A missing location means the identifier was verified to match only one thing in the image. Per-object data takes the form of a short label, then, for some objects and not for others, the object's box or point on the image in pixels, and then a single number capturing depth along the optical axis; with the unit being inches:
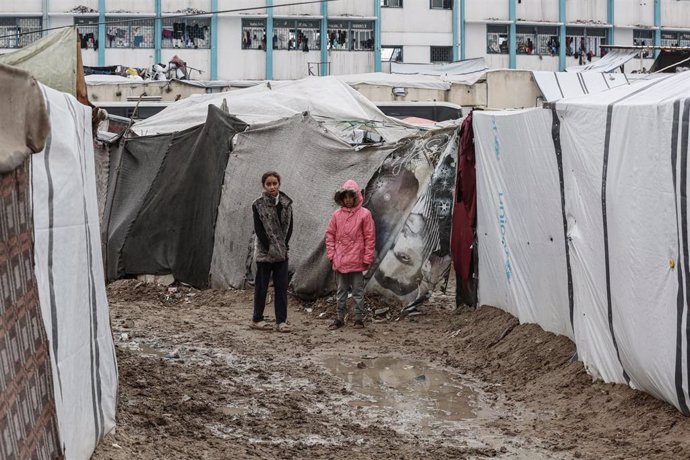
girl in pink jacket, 435.5
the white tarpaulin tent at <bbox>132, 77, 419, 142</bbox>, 681.0
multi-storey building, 1882.4
